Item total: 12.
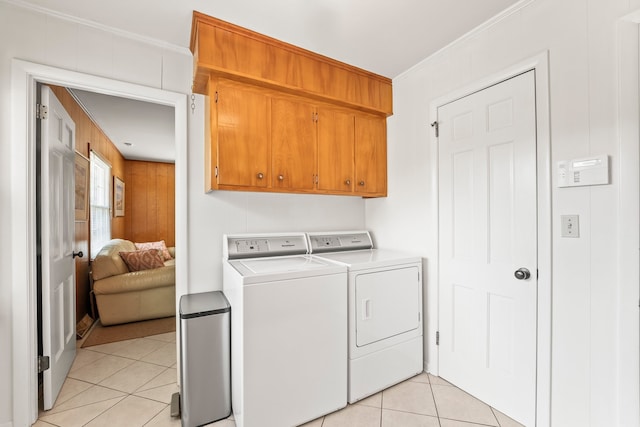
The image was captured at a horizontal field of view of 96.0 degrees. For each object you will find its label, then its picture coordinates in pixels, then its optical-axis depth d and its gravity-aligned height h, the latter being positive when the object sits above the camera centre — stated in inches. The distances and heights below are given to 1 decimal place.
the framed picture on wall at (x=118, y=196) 197.0 +12.4
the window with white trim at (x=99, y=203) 151.2 +6.1
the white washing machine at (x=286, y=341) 59.6 -28.3
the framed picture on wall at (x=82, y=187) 119.1 +11.5
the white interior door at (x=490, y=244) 64.6 -7.8
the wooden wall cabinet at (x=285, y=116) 74.0 +29.3
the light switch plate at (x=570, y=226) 56.4 -2.5
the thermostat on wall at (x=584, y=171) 52.5 +8.0
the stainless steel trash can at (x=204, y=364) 65.0 -34.8
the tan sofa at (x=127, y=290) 123.0 -34.0
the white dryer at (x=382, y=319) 73.0 -28.7
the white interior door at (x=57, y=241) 70.4 -7.5
